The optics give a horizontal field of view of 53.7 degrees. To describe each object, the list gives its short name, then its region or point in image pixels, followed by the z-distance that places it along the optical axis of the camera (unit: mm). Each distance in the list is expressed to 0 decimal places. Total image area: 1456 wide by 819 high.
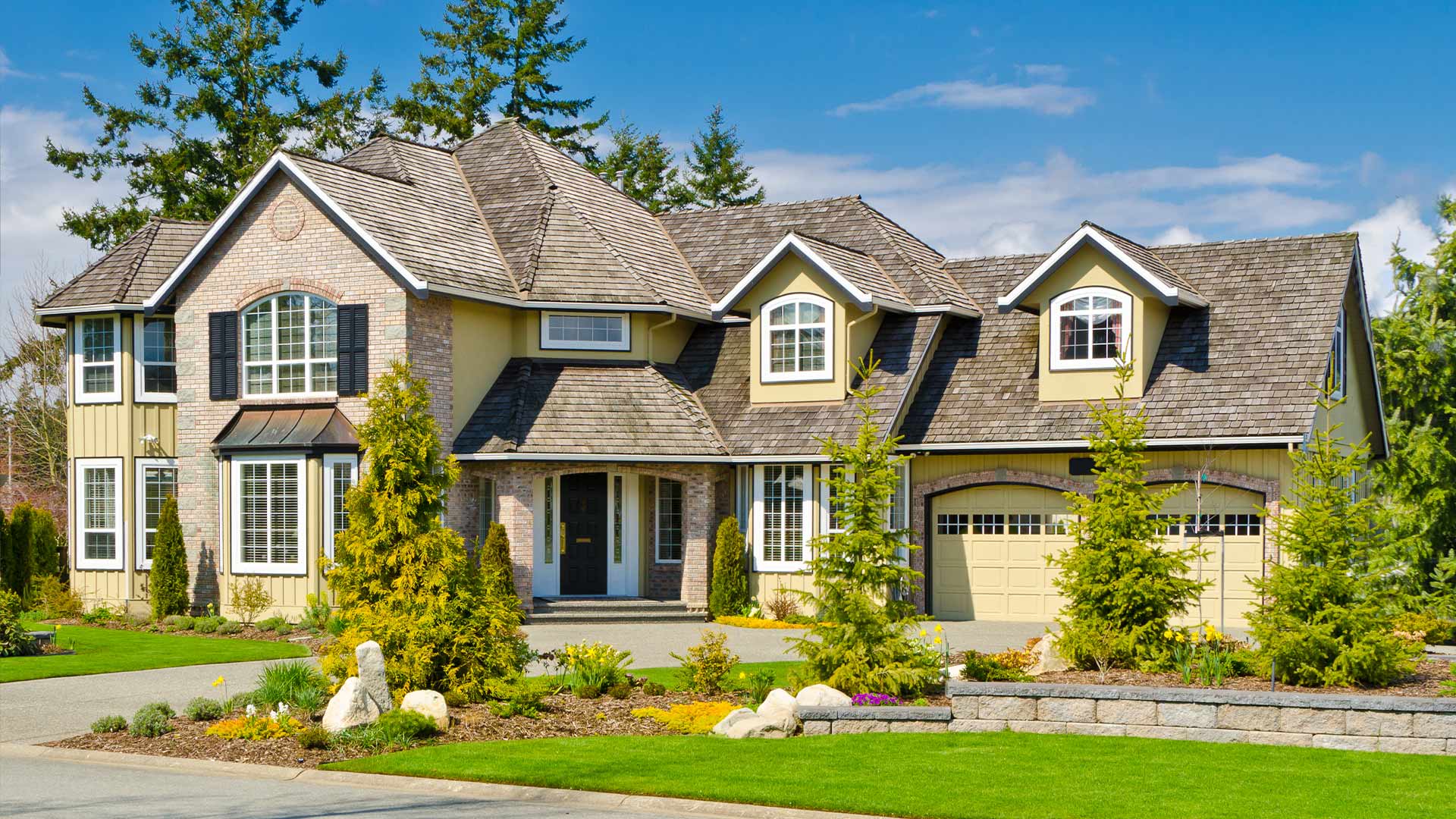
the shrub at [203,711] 14102
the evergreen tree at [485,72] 46000
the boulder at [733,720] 13305
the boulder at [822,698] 13625
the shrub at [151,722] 13453
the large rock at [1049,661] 15625
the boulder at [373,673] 13578
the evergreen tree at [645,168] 50062
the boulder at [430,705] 13469
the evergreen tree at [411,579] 14648
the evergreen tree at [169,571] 25031
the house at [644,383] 24000
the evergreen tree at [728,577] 24969
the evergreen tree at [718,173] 53156
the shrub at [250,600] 24188
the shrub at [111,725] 13695
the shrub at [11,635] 19969
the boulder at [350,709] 13172
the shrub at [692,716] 13570
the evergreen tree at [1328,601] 13938
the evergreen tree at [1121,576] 15094
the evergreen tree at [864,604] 14445
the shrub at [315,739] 12688
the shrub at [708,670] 15383
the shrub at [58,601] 26109
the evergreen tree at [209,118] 41938
